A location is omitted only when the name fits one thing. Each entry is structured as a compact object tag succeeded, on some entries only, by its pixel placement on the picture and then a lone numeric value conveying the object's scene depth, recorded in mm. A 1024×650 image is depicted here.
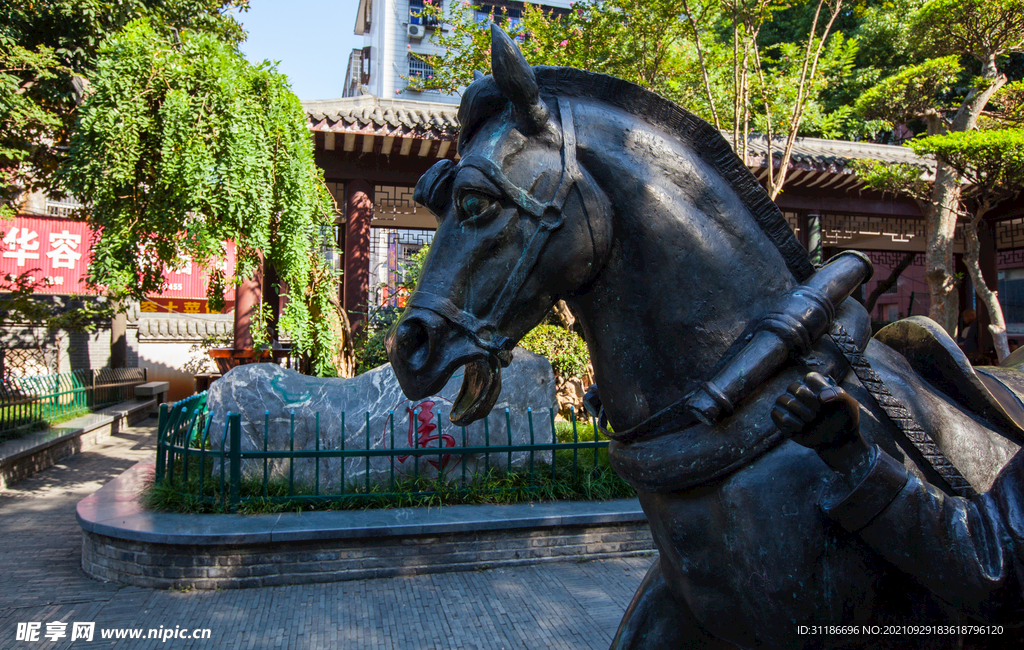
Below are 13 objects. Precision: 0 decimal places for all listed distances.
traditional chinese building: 8367
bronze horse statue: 1199
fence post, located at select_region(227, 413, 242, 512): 4617
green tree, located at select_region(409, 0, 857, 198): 6961
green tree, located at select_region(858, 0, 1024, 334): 8273
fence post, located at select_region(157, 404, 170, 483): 5141
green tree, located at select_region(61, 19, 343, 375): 5078
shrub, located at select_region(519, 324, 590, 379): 7796
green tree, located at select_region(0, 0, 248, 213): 7242
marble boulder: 5199
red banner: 11492
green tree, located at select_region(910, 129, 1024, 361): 7820
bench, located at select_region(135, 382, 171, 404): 14094
